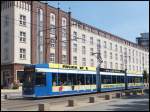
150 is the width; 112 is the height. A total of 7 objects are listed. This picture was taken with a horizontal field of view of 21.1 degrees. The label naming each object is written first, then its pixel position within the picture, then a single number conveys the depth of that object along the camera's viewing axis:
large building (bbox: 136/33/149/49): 140.80
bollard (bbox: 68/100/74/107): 24.45
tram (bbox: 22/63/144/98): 32.72
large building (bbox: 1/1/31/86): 64.19
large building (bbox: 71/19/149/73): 84.00
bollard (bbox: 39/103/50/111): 20.38
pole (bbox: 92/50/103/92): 43.52
